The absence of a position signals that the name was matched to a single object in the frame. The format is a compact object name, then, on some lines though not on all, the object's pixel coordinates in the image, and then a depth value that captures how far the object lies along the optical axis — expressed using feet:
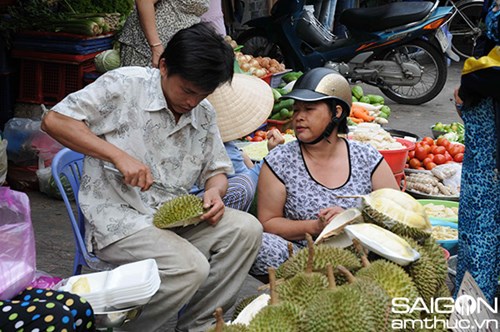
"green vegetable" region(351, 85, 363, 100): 21.12
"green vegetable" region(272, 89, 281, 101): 18.38
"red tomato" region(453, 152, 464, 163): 16.96
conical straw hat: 12.03
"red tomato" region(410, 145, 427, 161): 16.75
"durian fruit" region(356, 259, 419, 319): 6.51
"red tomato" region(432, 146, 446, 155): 16.83
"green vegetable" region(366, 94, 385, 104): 21.21
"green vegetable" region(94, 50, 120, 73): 15.87
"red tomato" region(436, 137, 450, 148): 17.26
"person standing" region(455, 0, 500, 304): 9.43
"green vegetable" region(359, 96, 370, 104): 21.02
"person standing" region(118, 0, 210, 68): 12.68
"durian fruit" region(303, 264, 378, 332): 5.85
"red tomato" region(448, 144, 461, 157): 17.03
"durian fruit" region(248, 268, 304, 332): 5.86
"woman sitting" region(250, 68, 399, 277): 9.49
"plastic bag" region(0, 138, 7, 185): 13.47
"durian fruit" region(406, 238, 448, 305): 6.95
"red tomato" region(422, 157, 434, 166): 16.49
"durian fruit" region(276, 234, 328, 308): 6.38
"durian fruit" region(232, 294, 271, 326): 6.39
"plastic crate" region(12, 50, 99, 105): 16.33
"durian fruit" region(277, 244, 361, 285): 6.97
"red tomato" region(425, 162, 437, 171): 16.38
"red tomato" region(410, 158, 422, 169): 16.69
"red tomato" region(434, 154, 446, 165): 16.58
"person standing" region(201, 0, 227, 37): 16.31
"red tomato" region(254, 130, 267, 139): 16.14
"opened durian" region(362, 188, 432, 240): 7.57
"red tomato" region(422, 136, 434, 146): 17.12
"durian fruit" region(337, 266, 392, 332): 6.07
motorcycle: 23.86
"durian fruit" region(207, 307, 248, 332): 5.67
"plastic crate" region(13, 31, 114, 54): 16.14
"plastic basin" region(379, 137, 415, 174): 14.53
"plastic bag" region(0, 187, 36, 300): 7.27
